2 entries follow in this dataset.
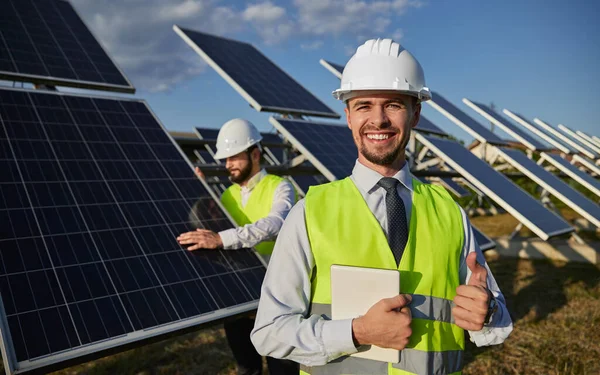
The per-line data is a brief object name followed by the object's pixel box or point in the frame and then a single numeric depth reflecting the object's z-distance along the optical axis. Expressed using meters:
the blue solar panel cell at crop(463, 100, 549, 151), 14.49
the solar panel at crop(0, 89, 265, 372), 2.95
